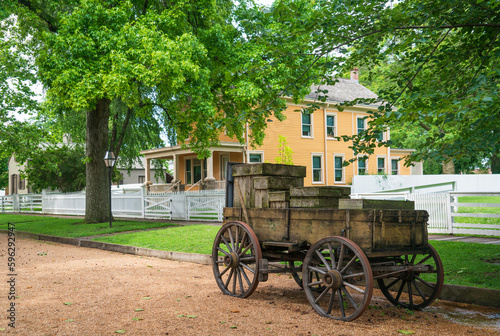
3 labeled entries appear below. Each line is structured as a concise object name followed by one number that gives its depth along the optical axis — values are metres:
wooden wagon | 5.41
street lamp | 19.16
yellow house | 31.80
